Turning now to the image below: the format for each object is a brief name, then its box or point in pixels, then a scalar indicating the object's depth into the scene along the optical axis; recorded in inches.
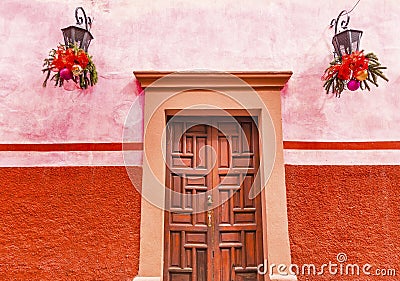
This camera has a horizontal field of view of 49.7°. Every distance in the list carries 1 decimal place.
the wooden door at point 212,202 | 161.6
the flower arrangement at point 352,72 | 155.4
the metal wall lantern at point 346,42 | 163.3
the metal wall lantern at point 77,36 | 162.4
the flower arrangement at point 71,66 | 154.6
